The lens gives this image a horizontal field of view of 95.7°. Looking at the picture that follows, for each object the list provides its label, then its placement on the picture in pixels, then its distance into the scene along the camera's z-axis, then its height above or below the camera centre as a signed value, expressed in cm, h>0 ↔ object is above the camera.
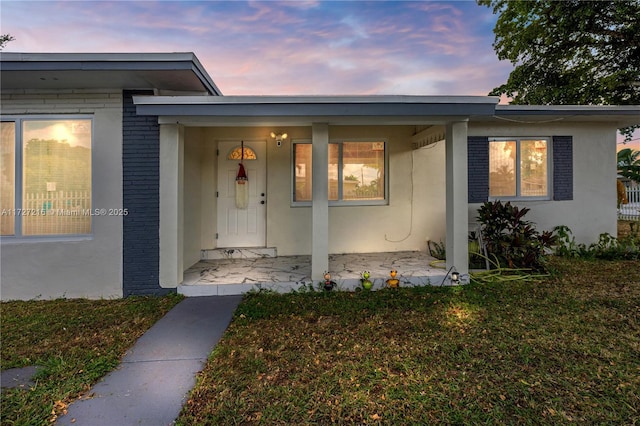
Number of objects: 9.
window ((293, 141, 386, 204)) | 660 +86
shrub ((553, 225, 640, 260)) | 632 -87
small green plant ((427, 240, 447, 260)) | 610 -90
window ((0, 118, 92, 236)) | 443 +53
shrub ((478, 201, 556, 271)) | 521 -55
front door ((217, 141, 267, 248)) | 639 +17
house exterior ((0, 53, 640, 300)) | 406 +85
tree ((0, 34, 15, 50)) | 1158 +695
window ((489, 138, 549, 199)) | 666 +95
